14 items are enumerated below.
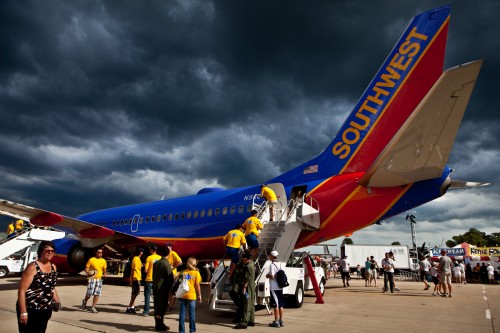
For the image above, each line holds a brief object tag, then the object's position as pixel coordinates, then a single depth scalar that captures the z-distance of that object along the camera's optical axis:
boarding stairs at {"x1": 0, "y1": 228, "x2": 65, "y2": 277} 21.11
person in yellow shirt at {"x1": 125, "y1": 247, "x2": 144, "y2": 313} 9.41
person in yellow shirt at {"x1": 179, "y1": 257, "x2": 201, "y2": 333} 6.50
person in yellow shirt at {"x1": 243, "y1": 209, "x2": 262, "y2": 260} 9.65
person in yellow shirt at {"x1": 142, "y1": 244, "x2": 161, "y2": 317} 9.07
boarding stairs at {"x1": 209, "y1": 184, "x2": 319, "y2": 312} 8.81
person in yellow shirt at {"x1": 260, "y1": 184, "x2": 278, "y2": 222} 12.02
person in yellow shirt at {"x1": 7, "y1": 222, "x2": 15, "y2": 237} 28.37
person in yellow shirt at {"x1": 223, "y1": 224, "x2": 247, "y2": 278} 8.99
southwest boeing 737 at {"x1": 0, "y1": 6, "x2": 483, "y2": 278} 8.13
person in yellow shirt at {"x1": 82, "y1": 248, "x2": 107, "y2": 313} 9.36
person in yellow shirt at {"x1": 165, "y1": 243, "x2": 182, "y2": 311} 10.02
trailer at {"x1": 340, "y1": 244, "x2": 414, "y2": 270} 32.16
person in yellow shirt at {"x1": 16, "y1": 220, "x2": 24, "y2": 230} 29.14
